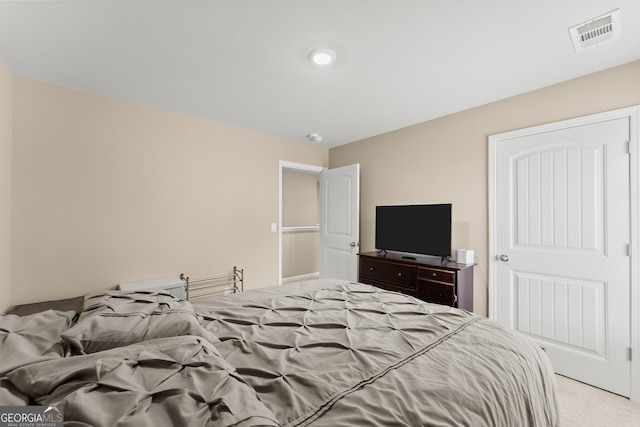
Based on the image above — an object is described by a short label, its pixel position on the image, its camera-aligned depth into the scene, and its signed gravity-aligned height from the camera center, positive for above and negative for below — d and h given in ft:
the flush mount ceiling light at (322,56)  6.43 +3.82
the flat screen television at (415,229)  9.94 -0.47
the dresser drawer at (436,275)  8.95 -1.93
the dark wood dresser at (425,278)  8.96 -2.15
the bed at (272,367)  2.18 -1.77
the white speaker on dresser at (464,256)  9.50 -1.34
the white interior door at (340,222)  13.04 -0.27
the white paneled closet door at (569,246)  7.11 -0.82
